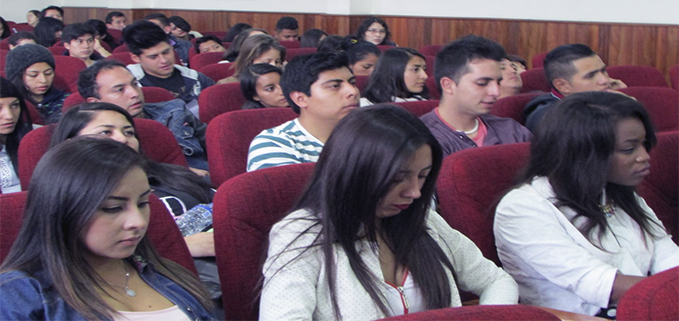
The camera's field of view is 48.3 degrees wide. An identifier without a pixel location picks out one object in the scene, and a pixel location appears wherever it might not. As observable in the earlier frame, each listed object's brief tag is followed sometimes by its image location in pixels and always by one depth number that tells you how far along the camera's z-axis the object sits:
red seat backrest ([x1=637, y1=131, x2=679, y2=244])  2.04
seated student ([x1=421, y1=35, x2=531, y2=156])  2.51
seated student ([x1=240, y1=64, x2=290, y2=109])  3.25
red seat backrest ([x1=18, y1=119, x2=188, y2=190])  2.12
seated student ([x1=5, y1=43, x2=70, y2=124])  3.65
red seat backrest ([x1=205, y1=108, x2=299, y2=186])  2.38
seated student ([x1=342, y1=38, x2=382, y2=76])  4.48
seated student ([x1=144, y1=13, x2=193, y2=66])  6.37
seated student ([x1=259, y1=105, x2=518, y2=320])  1.28
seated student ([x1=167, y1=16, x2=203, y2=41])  7.46
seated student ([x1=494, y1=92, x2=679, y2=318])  1.60
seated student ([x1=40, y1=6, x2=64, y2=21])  8.71
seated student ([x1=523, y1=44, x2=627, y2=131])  3.16
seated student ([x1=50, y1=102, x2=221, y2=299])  1.92
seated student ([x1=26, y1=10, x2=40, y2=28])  9.12
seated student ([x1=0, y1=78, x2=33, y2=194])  2.52
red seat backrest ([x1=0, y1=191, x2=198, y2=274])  1.50
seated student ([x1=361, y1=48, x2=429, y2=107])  3.50
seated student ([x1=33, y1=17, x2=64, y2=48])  6.74
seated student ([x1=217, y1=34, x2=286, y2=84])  4.12
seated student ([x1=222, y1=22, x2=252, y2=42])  6.81
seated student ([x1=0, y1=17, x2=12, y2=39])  7.77
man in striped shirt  2.18
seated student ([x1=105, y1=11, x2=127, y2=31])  8.53
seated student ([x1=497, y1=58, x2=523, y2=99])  3.66
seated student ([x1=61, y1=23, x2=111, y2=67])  5.23
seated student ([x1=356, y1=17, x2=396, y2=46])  6.43
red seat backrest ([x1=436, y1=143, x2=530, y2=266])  1.78
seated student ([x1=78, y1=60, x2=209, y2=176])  2.93
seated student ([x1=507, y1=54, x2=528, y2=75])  4.42
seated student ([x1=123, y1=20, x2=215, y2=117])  4.04
